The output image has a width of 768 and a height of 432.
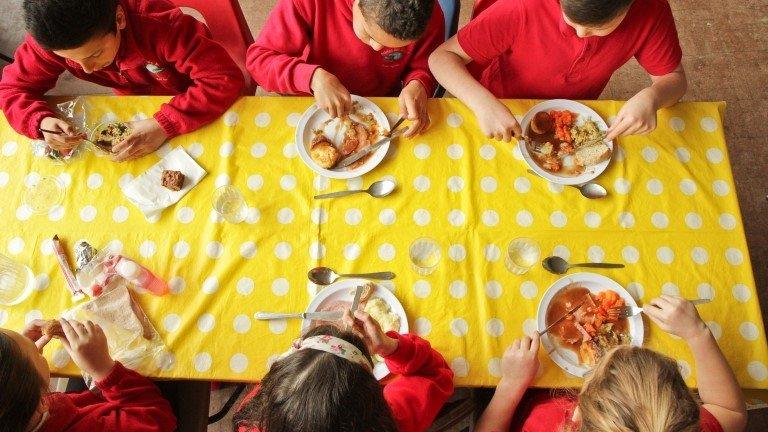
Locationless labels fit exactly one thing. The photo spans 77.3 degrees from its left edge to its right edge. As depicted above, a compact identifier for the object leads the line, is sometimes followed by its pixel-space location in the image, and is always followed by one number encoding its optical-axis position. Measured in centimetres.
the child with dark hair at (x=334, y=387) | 92
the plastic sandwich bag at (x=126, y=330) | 128
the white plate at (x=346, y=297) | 131
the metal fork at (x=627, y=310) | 130
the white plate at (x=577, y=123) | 146
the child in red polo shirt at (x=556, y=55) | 148
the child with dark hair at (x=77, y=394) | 106
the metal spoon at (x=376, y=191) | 144
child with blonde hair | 100
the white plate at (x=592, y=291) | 128
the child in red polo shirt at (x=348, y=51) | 141
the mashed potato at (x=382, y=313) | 132
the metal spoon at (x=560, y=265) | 136
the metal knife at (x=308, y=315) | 129
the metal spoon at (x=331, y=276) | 135
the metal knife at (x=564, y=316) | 130
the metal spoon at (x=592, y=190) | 144
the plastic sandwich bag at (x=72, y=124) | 149
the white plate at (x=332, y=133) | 148
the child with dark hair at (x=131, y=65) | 139
